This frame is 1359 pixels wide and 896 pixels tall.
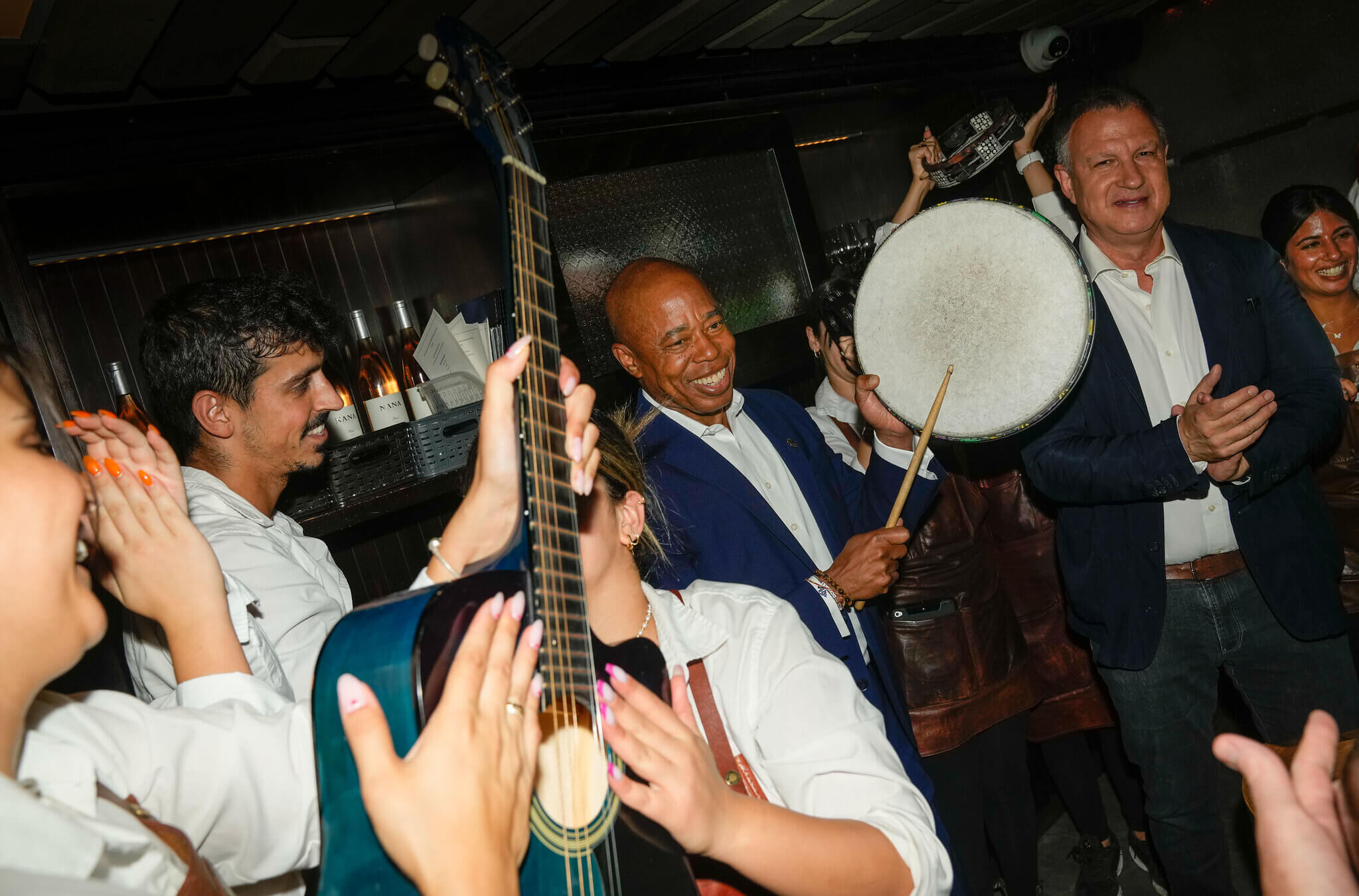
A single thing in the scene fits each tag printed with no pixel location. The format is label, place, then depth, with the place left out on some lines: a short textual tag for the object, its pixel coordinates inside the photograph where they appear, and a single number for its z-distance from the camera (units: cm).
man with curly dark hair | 171
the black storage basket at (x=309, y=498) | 199
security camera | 349
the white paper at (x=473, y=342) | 229
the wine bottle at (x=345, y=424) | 211
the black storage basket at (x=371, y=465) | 201
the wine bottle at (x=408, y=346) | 241
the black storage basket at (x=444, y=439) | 209
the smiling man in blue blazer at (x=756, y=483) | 197
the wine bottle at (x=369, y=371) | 232
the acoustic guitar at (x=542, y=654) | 80
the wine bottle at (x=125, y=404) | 196
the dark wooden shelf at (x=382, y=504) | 198
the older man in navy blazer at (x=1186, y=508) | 197
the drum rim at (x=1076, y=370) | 165
